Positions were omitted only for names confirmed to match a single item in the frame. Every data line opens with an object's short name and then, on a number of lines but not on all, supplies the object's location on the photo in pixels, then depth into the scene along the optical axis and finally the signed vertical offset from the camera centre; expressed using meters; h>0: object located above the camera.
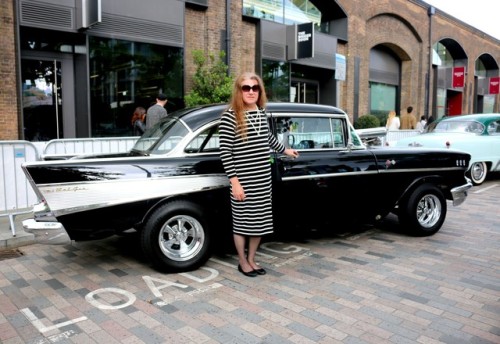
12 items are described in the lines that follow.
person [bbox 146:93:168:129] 8.94 +0.48
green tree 12.41 +1.53
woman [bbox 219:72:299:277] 4.25 -0.19
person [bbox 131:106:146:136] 11.62 +0.55
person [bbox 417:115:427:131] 18.73 +0.59
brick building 10.33 +2.56
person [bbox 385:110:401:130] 15.48 +0.51
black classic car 4.10 -0.50
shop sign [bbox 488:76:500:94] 33.44 +3.91
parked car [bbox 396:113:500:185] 10.32 -0.06
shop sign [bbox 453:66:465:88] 27.45 +3.73
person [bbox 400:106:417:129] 15.73 +0.54
